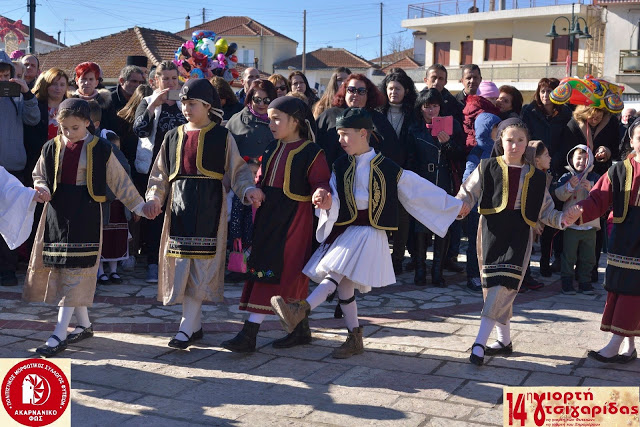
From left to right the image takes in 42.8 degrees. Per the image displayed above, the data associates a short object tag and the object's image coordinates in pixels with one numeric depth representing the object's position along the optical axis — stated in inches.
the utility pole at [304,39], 2098.9
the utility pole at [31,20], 852.6
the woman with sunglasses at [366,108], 277.3
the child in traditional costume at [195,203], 220.5
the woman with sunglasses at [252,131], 288.0
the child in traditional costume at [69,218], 217.2
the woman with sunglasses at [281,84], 355.6
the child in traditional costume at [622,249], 213.8
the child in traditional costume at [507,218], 212.2
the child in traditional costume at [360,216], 211.2
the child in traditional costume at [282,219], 218.4
